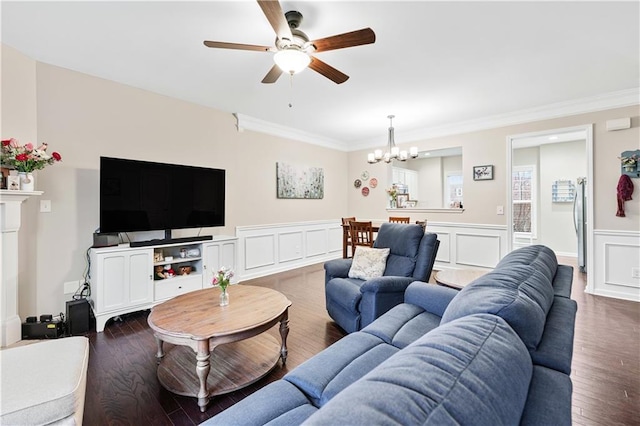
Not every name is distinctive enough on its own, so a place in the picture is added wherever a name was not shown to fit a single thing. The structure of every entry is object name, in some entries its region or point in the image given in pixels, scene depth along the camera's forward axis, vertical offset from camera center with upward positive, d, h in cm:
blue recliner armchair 240 -61
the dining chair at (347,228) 435 -23
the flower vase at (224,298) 234 -69
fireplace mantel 254 -43
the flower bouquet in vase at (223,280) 230 -53
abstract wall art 541 +62
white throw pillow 294 -52
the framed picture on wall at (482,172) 489 +68
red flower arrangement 257 +50
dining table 442 -39
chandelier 472 +97
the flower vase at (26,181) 264 +29
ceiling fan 197 +122
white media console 295 -68
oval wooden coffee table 186 -81
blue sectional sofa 56 -37
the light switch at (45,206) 297 +7
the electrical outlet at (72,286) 312 -79
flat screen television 312 +20
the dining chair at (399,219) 519 -12
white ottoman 119 -76
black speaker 285 -102
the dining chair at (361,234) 404 -29
